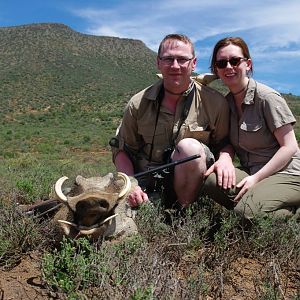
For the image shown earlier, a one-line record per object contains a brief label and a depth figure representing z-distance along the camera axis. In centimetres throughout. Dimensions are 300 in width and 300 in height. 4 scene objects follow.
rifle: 307
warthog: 224
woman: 303
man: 314
